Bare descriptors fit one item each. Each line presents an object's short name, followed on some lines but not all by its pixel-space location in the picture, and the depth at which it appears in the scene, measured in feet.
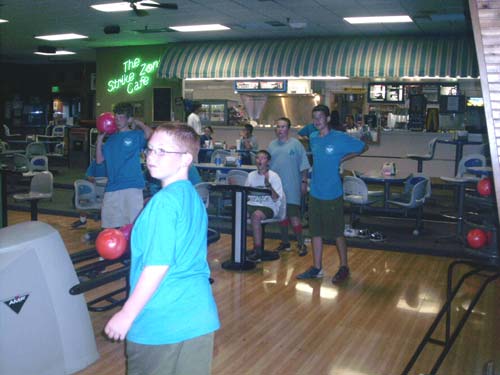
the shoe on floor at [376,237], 24.07
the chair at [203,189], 22.26
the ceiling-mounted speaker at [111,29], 37.87
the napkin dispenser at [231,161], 28.66
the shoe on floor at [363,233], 24.41
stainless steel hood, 49.24
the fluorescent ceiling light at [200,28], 38.04
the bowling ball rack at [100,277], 8.26
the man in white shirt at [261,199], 20.21
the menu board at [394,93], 44.98
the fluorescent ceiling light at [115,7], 31.86
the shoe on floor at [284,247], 22.52
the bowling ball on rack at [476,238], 10.84
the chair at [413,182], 25.75
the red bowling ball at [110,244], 7.85
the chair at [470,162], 26.50
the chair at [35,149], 41.90
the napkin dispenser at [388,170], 26.55
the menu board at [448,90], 43.37
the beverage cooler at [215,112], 46.96
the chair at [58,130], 57.36
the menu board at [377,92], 45.73
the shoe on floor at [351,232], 24.53
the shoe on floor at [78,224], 26.48
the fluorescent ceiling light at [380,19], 33.12
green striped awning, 36.68
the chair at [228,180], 24.84
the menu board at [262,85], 46.96
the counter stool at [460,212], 23.60
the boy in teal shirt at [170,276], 6.32
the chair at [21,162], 31.21
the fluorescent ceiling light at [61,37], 44.18
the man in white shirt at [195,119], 40.24
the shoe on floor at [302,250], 21.85
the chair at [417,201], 24.40
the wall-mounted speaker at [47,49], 50.57
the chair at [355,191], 24.29
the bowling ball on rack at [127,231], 8.95
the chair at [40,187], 22.95
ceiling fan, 27.86
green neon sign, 48.57
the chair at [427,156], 33.09
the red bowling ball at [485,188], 10.61
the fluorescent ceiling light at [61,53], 54.84
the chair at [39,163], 32.30
